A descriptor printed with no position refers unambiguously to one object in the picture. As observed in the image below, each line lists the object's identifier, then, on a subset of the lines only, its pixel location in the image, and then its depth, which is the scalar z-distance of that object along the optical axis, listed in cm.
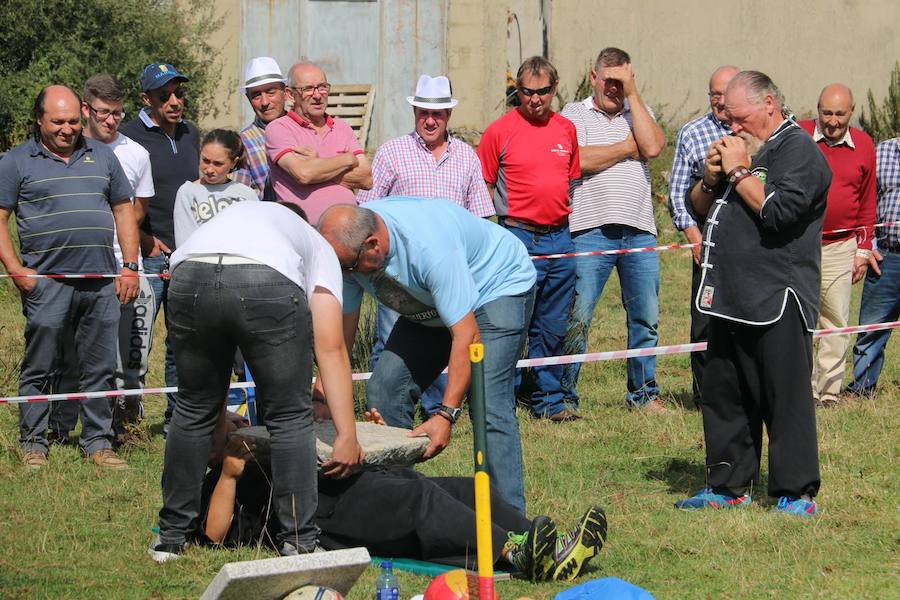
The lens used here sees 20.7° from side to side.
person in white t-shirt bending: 991
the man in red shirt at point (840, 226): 1759
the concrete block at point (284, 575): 843
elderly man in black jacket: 1198
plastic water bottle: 915
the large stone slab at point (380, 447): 1051
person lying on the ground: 1020
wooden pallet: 3497
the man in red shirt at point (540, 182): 1721
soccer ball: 872
